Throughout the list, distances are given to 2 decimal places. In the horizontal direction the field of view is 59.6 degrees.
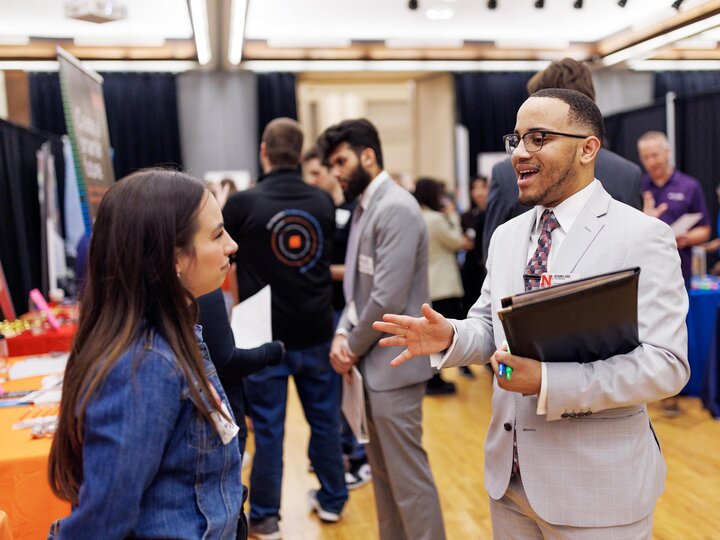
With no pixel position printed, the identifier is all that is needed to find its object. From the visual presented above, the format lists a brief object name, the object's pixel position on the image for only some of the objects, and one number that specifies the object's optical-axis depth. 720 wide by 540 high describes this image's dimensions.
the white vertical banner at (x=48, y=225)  4.99
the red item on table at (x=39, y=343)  2.90
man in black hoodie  2.77
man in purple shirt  4.31
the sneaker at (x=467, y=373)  5.49
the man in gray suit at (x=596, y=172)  1.95
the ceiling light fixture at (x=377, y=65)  8.06
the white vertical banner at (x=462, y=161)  9.08
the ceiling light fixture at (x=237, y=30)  5.49
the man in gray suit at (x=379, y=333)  2.26
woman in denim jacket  0.94
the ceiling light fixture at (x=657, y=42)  6.61
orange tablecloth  1.62
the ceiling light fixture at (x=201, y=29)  5.41
